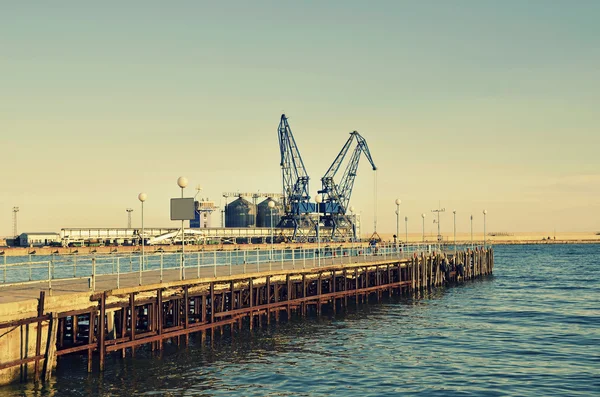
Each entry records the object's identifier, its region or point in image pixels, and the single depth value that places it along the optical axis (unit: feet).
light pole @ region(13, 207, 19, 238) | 617.62
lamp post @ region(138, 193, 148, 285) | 126.34
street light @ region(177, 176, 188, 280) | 118.99
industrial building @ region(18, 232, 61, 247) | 548.72
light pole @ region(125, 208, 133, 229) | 612.29
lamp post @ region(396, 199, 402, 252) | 234.29
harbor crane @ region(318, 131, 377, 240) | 636.07
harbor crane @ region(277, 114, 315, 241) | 615.57
